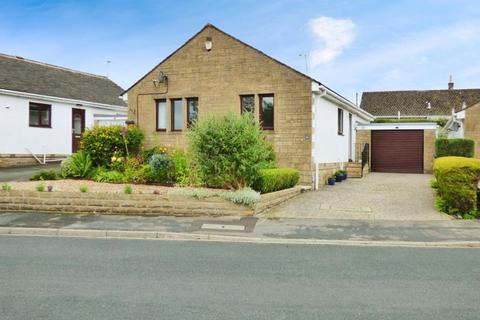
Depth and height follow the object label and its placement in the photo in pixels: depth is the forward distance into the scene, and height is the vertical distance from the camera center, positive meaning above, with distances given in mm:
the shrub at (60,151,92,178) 16109 -403
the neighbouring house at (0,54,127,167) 22875 +2680
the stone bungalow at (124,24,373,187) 16438 +2371
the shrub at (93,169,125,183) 15258 -725
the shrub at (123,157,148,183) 15062 -524
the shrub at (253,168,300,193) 13398 -747
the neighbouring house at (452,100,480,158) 26891 +2137
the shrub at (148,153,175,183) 14673 -425
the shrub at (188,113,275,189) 12703 +190
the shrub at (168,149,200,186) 14398 -466
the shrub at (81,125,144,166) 17016 +519
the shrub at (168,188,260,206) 11859 -1038
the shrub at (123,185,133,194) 12305 -951
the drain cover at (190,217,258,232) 10312 -1682
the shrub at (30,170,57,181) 15688 -713
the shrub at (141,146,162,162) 17281 +171
